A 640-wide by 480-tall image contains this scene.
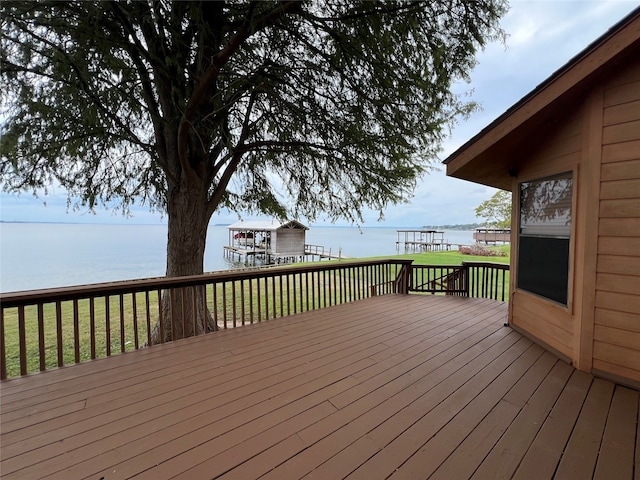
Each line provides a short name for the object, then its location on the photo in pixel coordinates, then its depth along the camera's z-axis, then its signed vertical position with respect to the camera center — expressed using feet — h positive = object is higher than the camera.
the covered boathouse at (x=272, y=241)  79.82 -3.69
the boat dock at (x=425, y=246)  124.25 -7.39
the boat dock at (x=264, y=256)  81.61 -8.21
